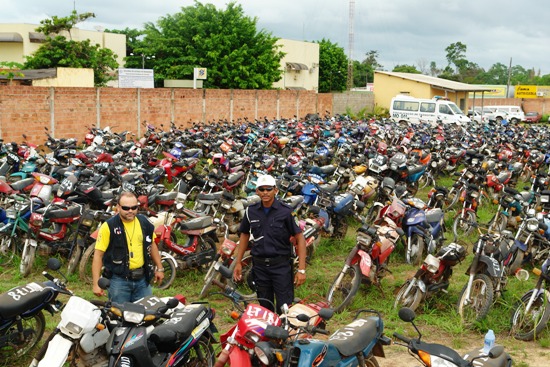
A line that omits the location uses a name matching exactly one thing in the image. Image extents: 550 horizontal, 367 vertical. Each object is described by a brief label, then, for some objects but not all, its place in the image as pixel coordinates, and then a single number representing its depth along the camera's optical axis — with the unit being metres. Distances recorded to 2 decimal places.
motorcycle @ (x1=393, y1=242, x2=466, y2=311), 6.21
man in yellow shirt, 4.85
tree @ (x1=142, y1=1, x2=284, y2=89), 31.00
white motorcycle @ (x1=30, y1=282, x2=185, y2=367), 3.86
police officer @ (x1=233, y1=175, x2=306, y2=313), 5.08
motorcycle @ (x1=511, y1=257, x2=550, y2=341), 5.76
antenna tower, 50.76
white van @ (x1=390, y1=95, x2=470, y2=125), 25.78
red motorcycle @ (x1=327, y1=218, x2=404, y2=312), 6.29
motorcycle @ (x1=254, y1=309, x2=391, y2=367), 3.61
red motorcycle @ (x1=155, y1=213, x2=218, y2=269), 7.12
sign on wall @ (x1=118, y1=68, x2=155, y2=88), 23.19
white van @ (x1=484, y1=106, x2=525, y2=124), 38.12
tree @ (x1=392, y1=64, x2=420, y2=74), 74.69
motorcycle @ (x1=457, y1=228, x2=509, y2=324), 6.00
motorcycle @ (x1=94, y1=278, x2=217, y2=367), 3.88
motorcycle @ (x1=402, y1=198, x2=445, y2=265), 7.86
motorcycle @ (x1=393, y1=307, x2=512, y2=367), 3.53
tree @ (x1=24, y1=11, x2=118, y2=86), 29.61
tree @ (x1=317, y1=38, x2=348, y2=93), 56.06
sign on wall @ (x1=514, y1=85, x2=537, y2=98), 49.25
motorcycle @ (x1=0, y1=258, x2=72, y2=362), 4.56
